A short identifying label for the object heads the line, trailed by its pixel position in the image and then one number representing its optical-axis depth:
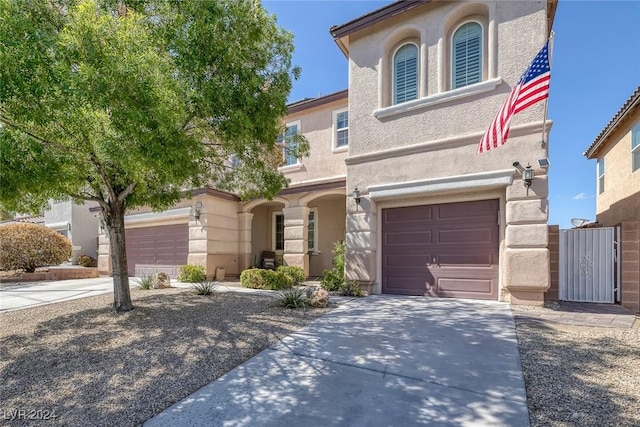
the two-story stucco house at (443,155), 7.29
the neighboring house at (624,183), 7.16
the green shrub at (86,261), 17.44
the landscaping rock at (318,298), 7.26
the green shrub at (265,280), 10.27
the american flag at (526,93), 6.38
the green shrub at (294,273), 11.19
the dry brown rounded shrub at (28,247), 13.57
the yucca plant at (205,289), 8.88
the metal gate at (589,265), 7.76
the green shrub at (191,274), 11.88
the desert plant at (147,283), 10.19
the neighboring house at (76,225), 17.95
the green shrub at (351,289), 8.80
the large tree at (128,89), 4.24
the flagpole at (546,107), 6.42
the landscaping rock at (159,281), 10.32
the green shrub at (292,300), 7.28
